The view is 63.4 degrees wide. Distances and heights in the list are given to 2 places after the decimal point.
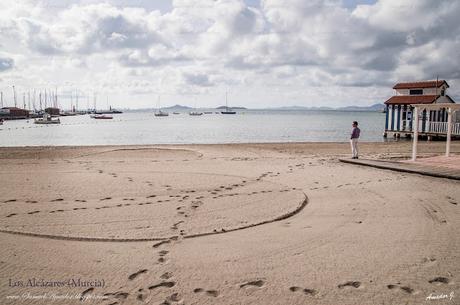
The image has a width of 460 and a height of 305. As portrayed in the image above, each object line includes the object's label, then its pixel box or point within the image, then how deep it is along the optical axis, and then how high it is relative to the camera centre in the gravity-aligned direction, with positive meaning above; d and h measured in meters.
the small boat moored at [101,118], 132.95 -0.13
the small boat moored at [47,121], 87.62 -0.84
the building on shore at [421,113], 32.97 +0.77
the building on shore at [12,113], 112.71 +1.30
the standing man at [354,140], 16.98 -1.01
